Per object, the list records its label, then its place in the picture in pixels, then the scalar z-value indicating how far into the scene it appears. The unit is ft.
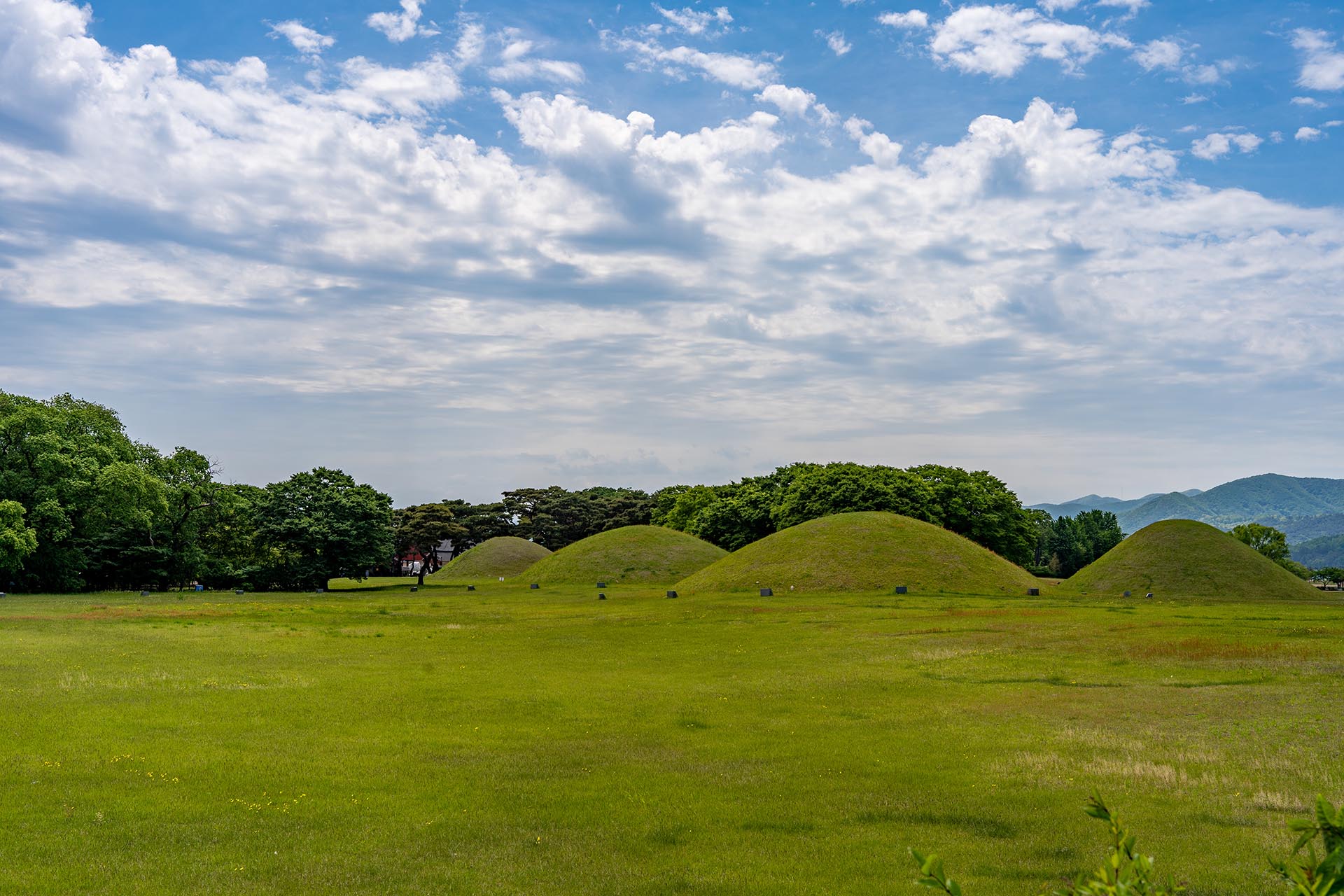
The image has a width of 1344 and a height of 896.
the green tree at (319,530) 389.80
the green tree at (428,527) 495.00
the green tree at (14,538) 272.10
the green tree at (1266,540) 593.83
